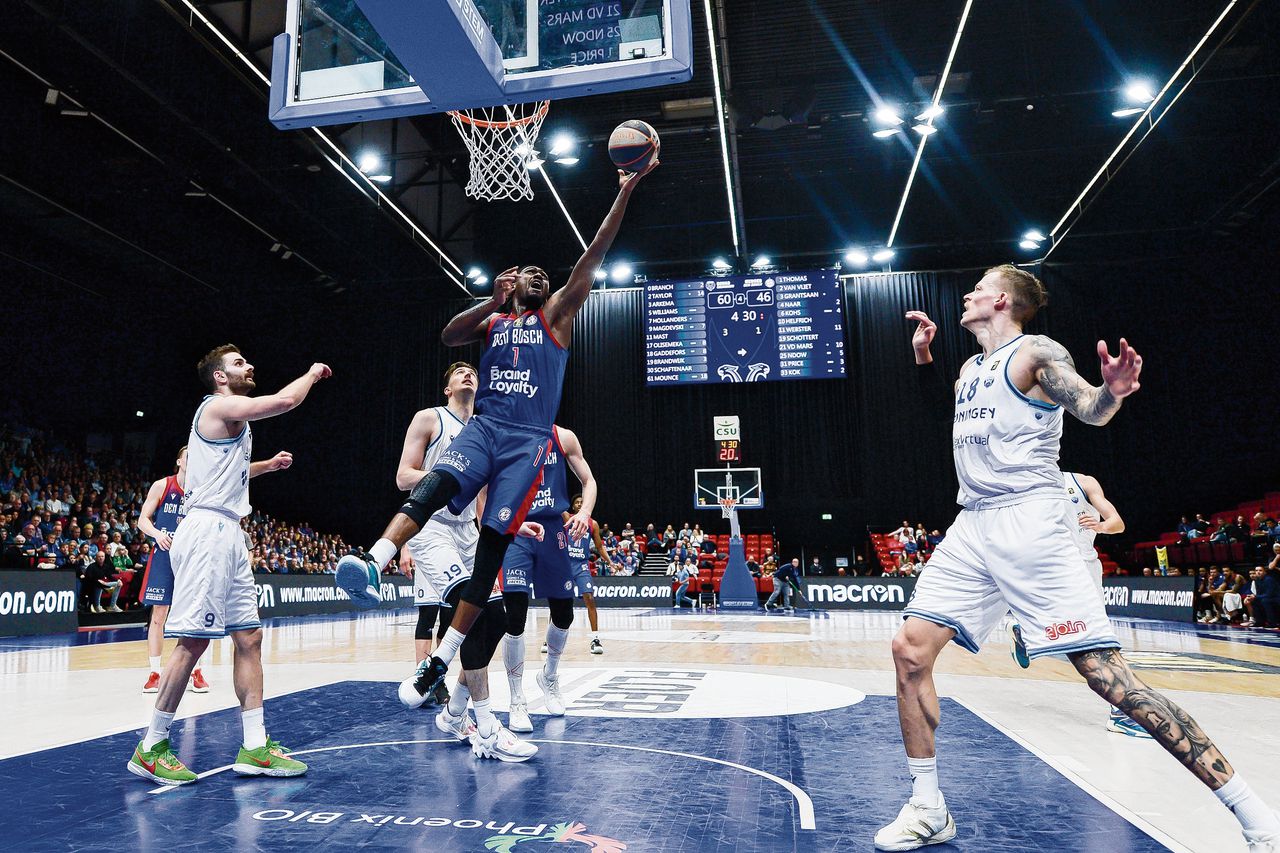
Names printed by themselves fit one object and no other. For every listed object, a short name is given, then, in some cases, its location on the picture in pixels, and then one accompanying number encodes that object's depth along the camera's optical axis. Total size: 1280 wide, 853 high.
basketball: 3.87
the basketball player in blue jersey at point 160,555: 5.98
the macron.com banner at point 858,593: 17.88
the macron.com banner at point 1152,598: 13.40
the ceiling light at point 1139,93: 15.20
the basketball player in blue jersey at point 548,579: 4.28
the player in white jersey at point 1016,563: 2.50
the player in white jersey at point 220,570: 3.32
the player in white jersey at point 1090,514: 5.11
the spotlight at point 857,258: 22.80
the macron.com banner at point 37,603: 10.67
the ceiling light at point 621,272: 23.47
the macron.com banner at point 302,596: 14.72
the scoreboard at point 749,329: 20.41
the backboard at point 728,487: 21.58
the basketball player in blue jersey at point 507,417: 3.53
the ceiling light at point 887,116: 16.03
